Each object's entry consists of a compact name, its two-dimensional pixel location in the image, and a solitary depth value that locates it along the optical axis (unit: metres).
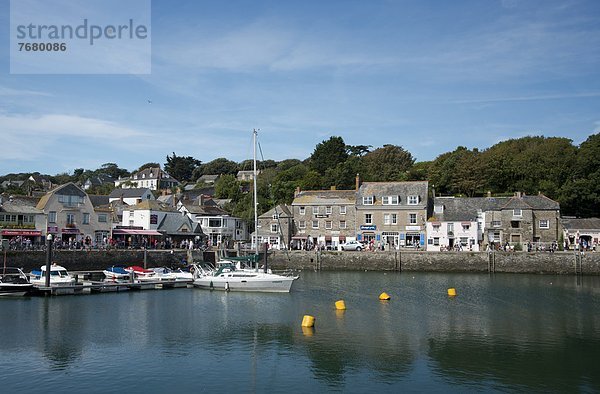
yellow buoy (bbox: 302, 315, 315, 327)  30.20
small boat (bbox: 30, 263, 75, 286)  41.97
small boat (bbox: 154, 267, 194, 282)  48.85
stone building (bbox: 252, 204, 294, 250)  76.38
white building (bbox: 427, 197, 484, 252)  68.31
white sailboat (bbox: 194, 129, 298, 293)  43.09
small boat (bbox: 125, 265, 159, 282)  48.66
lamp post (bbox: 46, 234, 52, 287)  39.59
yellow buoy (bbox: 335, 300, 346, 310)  35.79
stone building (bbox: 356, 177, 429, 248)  72.06
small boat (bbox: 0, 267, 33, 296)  38.84
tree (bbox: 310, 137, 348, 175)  107.88
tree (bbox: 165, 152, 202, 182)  168.12
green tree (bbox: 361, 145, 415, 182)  100.81
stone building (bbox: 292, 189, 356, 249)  75.56
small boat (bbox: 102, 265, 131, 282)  48.17
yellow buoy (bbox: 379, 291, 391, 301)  40.10
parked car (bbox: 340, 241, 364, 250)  69.50
